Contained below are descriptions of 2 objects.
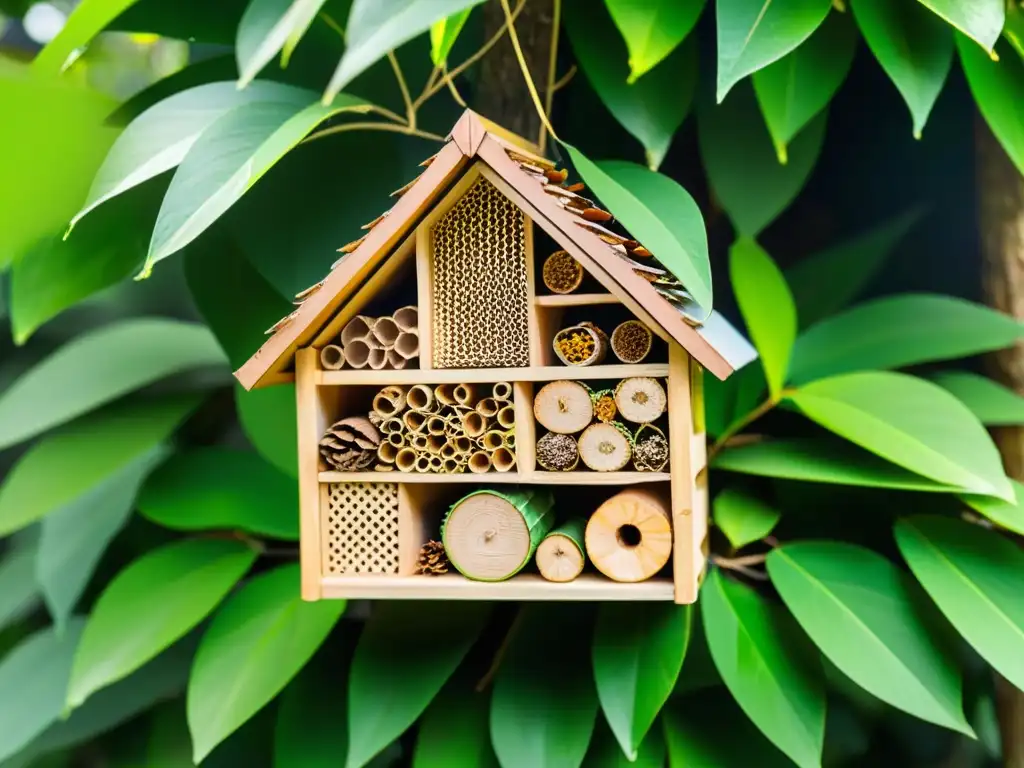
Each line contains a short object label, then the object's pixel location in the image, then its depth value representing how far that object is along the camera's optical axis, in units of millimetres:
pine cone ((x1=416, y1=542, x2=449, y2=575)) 738
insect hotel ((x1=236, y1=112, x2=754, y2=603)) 677
